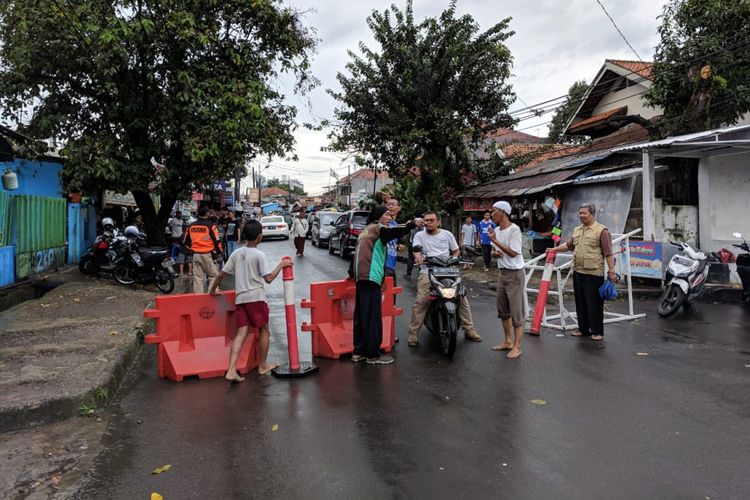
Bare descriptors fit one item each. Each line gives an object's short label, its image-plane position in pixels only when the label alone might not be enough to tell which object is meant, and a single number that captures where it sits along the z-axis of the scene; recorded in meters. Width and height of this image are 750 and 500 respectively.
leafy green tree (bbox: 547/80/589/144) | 30.69
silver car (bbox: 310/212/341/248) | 25.64
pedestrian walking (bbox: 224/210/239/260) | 15.65
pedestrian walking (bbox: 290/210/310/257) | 20.67
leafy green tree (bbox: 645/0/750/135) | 14.59
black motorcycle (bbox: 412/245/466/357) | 6.64
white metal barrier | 8.28
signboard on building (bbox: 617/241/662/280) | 12.05
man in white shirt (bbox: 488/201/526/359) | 6.81
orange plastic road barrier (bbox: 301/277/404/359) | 6.79
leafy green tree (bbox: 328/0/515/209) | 21.78
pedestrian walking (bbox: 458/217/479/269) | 18.03
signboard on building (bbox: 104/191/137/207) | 20.79
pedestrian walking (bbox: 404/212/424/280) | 14.89
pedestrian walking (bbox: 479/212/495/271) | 16.87
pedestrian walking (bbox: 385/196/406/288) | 7.34
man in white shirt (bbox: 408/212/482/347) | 7.33
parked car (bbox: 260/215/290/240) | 31.70
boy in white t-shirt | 5.93
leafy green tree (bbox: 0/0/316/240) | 12.15
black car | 19.84
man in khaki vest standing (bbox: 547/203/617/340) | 7.50
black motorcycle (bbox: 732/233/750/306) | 10.41
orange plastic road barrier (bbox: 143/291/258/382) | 5.99
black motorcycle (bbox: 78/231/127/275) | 13.07
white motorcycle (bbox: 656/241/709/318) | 9.15
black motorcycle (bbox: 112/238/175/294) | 12.45
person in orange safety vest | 10.33
